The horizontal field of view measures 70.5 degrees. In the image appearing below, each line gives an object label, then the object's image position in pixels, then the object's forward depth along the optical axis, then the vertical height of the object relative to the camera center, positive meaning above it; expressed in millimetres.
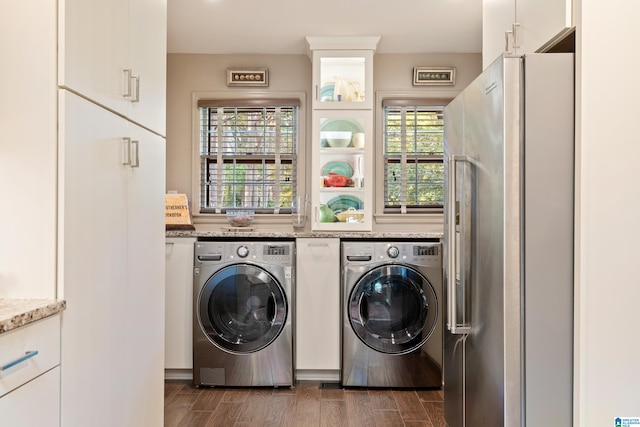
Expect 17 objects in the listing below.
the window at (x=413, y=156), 3760 +475
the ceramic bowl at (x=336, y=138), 3404 +561
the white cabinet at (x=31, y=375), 991 -387
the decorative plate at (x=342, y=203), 3439 +73
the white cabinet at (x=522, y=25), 1401 +670
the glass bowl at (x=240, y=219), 3582 -57
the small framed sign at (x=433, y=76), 3695 +1123
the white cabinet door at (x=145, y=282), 1634 -277
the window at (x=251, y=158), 3785 +453
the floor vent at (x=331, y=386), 2981 -1147
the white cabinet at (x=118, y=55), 1240 +508
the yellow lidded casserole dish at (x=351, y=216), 3365 -25
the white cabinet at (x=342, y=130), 3352 +622
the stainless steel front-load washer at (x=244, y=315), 2918 -663
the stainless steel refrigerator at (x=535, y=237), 1380 -71
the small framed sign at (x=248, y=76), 3705 +1113
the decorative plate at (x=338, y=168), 3484 +342
